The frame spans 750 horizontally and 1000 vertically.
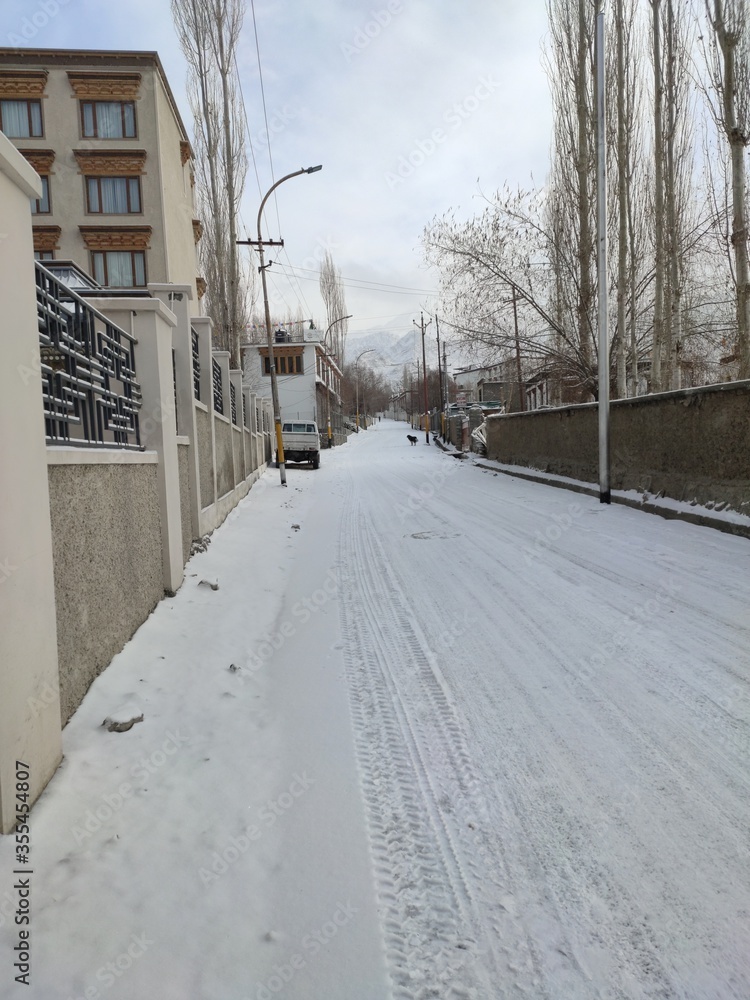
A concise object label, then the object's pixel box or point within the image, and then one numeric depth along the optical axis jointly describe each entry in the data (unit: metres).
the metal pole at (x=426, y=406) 44.50
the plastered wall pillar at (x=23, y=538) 2.47
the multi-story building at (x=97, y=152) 25.89
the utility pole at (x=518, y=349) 17.15
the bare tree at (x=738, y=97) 10.65
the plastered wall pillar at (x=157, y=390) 5.73
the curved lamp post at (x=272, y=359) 19.22
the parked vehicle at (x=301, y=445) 28.44
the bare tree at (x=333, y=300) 68.00
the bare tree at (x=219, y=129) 28.38
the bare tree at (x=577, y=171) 16.69
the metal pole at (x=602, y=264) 10.69
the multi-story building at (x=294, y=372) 54.06
